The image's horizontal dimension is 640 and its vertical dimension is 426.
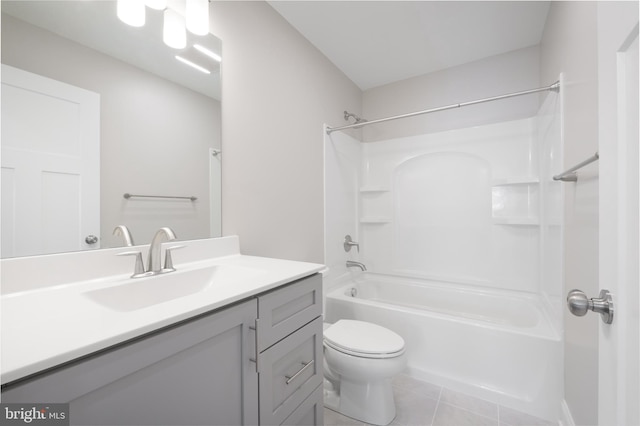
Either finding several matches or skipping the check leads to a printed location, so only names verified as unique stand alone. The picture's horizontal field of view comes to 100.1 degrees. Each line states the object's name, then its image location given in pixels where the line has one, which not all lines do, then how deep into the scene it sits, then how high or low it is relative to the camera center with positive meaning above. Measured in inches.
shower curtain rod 60.8 +29.1
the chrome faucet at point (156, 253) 40.2 -5.9
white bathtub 59.9 -32.6
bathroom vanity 19.2 -13.8
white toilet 55.5 -32.7
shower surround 63.9 -11.9
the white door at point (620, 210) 18.4 +0.3
